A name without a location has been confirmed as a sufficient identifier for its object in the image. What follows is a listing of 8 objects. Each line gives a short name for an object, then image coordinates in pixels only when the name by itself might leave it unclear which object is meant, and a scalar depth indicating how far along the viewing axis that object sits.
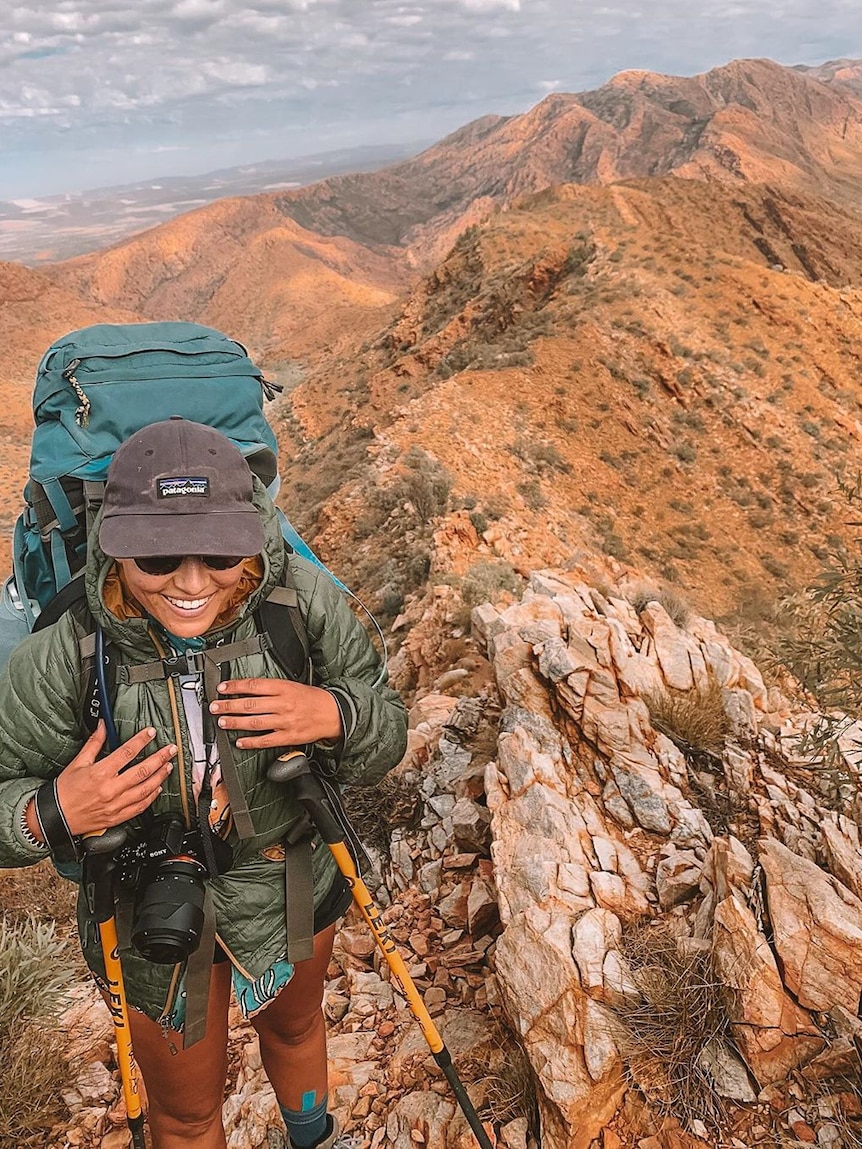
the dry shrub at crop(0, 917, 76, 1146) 2.72
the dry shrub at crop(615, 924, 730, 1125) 2.17
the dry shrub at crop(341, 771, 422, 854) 3.91
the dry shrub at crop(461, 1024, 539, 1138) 2.40
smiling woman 1.56
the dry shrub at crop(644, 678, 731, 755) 3.70
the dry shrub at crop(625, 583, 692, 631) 5.74
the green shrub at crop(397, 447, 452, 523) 9.54
